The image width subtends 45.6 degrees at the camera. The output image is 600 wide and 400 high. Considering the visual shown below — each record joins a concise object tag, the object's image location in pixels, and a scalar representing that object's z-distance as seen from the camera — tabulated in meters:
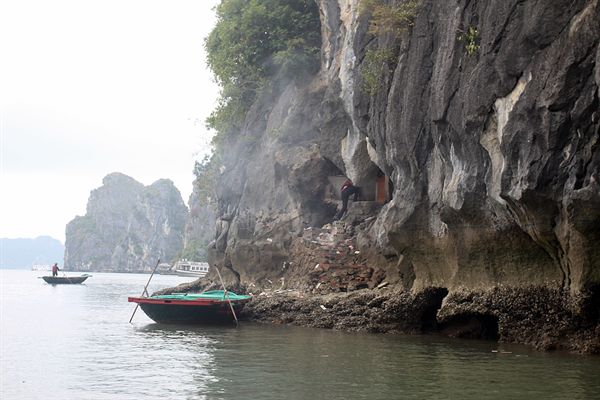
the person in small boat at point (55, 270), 57.25
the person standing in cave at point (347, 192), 25.62
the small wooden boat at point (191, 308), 22.12
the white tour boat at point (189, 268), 90.93
